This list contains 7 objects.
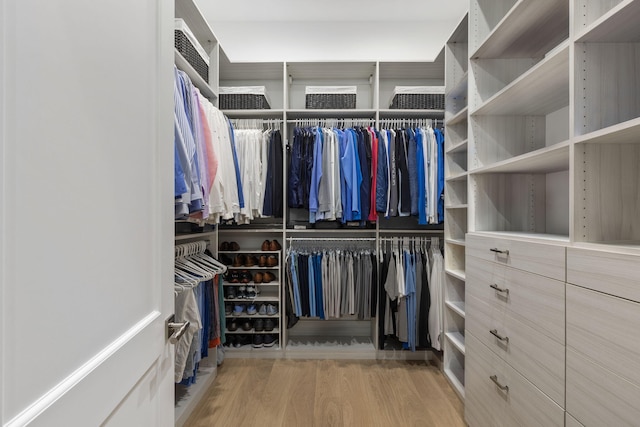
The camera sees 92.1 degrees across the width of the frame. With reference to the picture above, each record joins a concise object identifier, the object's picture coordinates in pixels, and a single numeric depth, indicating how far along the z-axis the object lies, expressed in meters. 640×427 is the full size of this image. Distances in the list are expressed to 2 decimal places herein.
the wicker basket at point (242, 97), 2.66
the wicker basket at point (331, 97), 2.68
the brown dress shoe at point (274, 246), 2.68
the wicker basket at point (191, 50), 1.76
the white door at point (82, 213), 0.39
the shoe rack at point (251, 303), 2.59
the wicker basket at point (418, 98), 2.62
